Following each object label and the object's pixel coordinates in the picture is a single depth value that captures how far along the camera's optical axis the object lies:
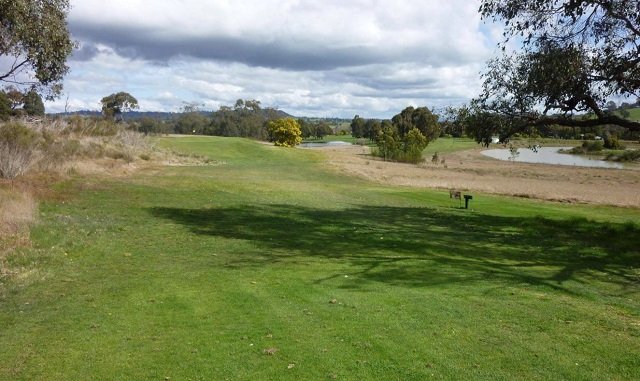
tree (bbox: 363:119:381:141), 135.38
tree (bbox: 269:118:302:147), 96.31
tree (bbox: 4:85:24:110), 33.56
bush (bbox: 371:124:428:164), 79.56
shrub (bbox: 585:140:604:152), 103.19
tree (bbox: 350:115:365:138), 184.57
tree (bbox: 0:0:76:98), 15.49
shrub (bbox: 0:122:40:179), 22.31
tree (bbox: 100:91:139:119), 100.97
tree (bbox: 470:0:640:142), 16.58
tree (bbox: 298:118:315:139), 168.85
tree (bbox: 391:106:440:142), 106.75
